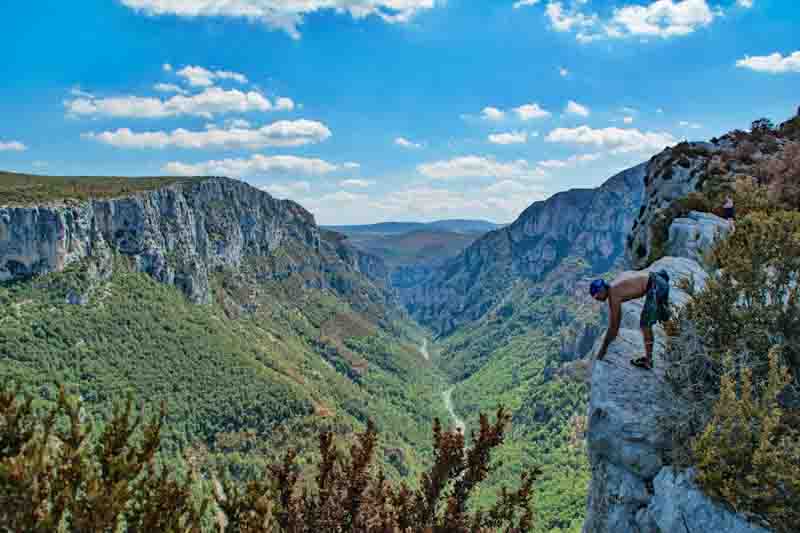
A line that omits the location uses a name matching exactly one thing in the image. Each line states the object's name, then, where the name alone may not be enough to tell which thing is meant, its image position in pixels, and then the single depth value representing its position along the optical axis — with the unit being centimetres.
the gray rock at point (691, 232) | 1720
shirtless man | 924
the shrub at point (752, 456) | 547
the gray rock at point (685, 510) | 590
